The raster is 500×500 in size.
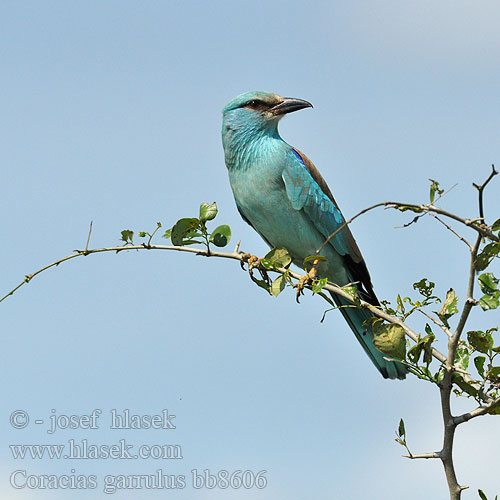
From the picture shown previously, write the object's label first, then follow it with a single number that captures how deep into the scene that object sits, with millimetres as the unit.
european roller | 11742
